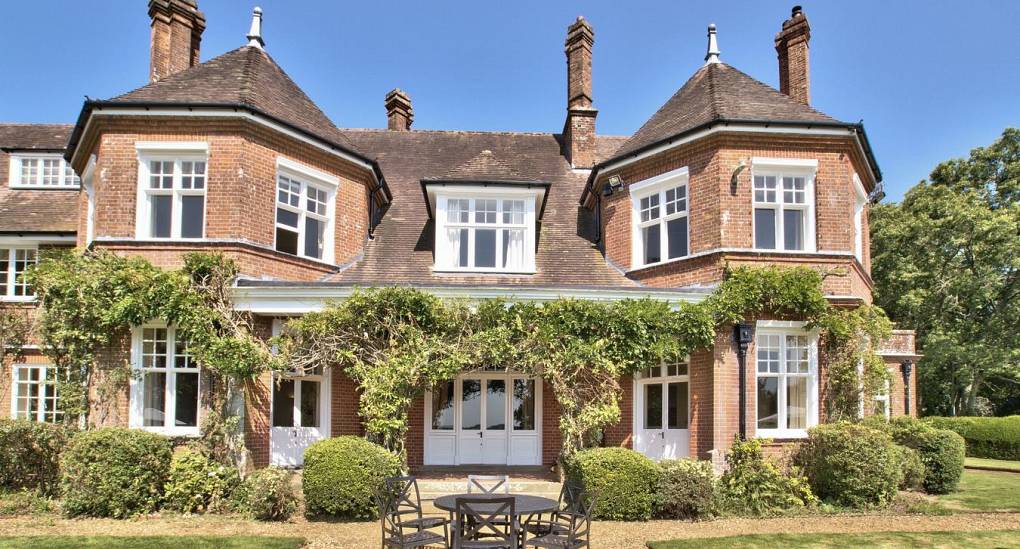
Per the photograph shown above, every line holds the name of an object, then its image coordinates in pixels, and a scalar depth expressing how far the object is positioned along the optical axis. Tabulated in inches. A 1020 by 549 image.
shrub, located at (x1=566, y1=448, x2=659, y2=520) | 437.1
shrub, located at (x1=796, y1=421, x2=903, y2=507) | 467.2
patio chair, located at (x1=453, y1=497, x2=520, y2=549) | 292.0
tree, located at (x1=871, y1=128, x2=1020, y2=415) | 1058.7
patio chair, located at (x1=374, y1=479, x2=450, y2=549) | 301.7
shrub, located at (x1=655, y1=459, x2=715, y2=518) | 441.4
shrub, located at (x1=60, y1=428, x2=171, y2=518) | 430.0
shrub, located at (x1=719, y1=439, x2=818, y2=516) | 471.2
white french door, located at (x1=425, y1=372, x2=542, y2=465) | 605.3
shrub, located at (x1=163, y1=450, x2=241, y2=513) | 449.7
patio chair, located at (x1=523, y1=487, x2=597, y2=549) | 298.4
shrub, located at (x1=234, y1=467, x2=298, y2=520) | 426.6
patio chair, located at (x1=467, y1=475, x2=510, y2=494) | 391.2
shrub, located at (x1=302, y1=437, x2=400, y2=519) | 422.6
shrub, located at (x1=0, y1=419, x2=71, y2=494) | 484.1
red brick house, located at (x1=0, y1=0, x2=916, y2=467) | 519.5
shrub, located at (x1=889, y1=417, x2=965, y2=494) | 553.6
